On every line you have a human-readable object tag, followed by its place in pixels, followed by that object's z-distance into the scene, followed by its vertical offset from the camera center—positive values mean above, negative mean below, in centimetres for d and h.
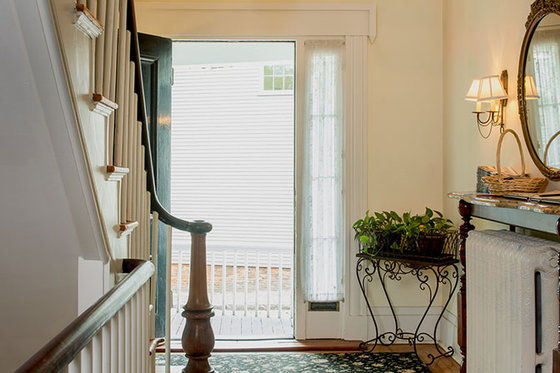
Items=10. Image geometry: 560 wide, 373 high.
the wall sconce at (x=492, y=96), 321 +53
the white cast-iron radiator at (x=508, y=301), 233 -48
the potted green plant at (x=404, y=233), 386 -29
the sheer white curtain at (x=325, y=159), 440 +24
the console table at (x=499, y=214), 222 -11
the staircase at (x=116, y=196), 140 -2
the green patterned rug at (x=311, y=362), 377 -116
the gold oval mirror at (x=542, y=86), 264 +50
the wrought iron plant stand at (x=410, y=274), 391 -65
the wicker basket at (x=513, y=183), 262 +3
